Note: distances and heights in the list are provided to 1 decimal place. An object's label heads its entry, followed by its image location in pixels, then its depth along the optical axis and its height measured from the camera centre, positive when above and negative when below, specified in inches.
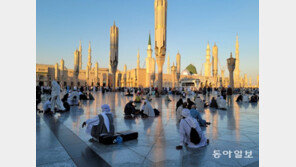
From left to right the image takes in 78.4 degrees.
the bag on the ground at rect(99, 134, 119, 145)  118.7 -36.9
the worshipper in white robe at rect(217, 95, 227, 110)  307.5 -33.2
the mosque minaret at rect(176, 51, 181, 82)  1563.0 +196.3
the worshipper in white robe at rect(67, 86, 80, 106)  353.4 -30.2
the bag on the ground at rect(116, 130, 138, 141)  127.1 -36.9
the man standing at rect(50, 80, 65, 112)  250.0 -20.3
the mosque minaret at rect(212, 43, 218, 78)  1487.5 +201.7
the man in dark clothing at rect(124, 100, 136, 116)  224.7 -32.2
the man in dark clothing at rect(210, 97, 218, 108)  324.6 -36.2
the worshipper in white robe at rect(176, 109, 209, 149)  112.2 -29.6
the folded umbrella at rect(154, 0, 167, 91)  804.6 +234.1
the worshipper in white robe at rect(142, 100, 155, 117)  232.7 -35.8
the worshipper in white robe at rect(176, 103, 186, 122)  193.4 -33.6
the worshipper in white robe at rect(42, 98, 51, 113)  246.6 -33.4
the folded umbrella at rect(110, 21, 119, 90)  1106.1 +215.2
